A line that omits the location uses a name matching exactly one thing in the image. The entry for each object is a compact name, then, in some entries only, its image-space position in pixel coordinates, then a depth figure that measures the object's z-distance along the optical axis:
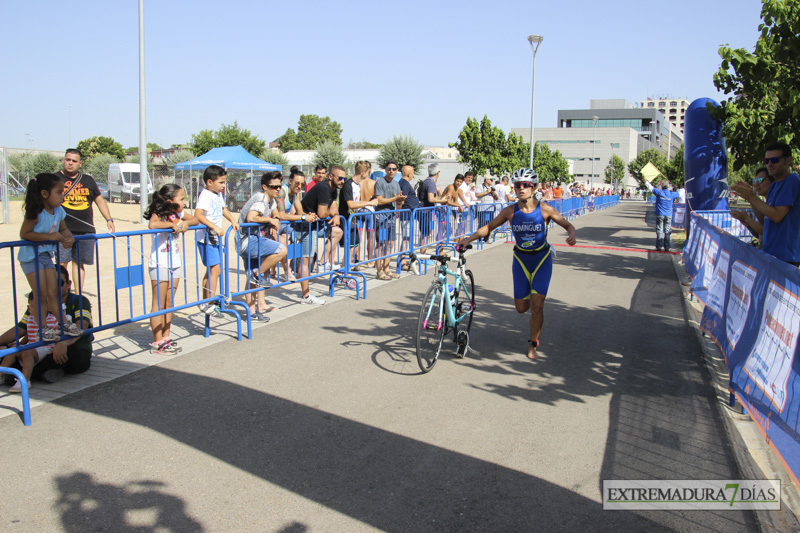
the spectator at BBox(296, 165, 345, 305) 9.17
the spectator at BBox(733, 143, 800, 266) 5.75
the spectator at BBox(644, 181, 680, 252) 16.92
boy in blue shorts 7.38
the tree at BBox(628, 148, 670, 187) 100.25
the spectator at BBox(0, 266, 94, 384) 5.48
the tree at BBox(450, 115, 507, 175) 34.19
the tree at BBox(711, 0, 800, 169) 8.23
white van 40.44
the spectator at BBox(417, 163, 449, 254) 14.02
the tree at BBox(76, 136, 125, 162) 89.56
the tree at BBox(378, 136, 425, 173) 63.81
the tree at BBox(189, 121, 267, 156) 67.12
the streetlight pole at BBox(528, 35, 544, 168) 27.26
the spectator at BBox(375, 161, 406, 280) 11.43
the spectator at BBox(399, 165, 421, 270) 12.55
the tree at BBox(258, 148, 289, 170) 57.56
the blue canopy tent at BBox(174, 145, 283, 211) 29.34
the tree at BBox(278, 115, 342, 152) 131.88
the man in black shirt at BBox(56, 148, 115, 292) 8.09
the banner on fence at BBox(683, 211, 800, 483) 3.86
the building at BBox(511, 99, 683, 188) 124.81
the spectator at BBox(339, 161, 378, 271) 10.52
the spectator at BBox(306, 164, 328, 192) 13.90
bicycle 6.06
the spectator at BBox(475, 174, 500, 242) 18.49
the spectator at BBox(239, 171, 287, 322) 8.05
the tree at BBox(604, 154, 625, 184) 108.00
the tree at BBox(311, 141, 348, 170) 60.34
